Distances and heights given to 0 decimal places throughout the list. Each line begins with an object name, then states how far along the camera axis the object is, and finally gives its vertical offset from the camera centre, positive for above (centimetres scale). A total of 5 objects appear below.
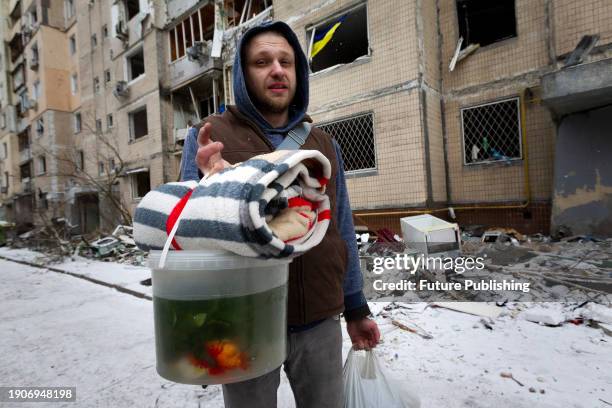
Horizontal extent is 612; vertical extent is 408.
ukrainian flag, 877 +446
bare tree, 1766 +351
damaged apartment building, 620 +220
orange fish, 84 -37
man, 128 -17
